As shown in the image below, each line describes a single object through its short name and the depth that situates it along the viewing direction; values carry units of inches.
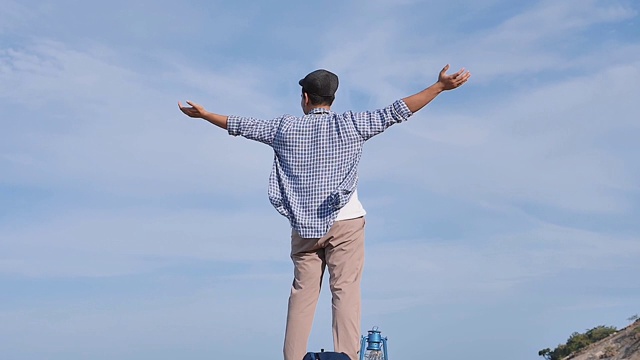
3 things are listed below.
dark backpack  240.7
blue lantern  300.4
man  279.0
